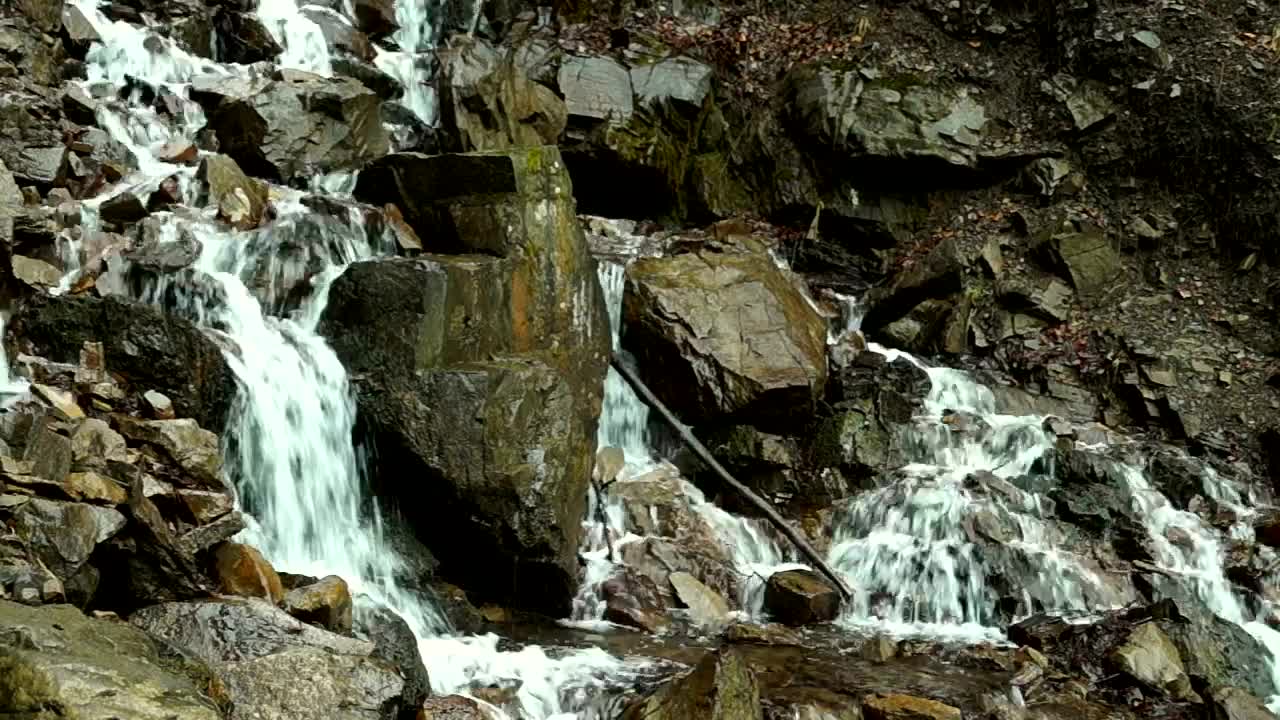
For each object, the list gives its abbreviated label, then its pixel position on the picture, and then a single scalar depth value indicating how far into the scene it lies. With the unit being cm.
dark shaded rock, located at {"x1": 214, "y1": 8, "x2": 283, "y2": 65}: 1184
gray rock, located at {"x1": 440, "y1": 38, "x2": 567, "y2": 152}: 1241
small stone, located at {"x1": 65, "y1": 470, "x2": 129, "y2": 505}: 499
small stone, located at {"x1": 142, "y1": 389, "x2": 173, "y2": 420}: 623
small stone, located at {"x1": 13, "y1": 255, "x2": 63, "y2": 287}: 692
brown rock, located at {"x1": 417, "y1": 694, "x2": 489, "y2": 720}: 549
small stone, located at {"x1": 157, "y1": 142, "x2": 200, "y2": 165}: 956
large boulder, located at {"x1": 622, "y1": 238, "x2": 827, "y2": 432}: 1013
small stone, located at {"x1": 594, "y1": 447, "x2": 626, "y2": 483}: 948
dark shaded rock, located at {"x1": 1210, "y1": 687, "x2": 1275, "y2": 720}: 688
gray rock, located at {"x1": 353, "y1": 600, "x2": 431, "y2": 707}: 541
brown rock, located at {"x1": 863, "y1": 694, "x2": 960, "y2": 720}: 612
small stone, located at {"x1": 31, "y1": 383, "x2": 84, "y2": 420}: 566
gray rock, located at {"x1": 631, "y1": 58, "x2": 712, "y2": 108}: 1377
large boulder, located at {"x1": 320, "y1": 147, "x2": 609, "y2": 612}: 737
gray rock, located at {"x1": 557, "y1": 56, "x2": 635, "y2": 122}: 1335
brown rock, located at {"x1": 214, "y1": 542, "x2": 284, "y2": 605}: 550
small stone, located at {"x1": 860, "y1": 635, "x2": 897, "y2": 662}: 742
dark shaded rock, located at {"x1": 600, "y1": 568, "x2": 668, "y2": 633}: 775
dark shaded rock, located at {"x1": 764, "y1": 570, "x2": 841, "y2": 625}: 811
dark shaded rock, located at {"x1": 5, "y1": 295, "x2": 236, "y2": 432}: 645
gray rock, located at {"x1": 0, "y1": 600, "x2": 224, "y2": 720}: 325
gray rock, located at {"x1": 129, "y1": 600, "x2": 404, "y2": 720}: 435
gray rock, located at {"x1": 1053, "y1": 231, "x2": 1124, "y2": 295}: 1263
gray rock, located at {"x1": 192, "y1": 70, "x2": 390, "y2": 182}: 1027
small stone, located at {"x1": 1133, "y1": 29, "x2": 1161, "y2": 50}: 1372
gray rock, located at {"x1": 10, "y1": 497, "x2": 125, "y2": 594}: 450
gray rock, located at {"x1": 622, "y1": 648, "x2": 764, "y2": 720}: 536
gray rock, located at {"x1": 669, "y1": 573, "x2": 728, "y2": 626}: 796
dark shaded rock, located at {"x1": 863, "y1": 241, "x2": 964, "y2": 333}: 1224
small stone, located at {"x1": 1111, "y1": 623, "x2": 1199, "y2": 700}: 723
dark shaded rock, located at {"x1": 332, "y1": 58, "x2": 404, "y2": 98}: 1252
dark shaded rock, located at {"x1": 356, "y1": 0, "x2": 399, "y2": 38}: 1373
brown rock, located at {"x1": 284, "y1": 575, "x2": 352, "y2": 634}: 553
